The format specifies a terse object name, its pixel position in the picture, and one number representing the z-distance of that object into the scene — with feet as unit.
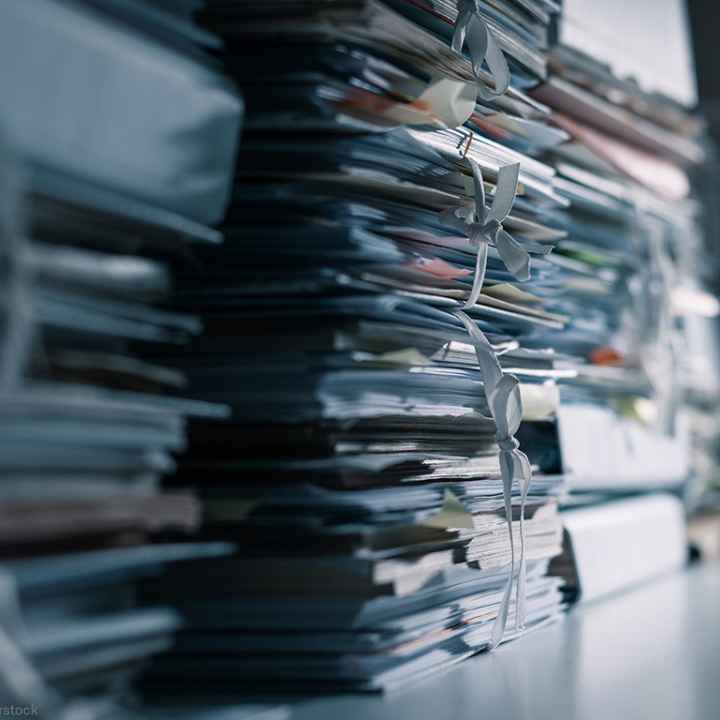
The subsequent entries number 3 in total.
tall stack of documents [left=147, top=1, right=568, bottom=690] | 2.06
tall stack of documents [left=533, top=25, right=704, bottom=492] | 3.59
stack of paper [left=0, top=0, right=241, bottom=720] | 1.50
